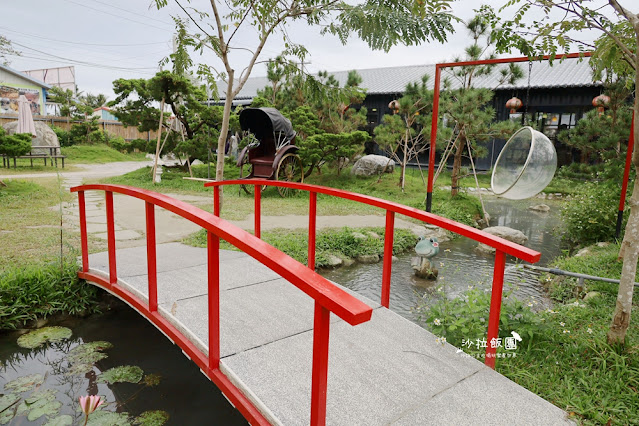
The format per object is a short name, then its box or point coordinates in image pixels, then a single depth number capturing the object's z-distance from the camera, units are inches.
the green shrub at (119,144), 387.9
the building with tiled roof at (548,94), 476.4
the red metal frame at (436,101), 182.4
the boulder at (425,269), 174.2
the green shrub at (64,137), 707.4
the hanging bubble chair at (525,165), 151.2
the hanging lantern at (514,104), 343.8
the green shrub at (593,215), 206.5
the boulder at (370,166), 451.5
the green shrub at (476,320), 97.2
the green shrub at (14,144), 316.8
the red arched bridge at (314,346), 62.0
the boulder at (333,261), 185.3
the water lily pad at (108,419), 87.7
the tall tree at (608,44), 87.3
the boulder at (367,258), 197.6
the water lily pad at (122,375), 103.4
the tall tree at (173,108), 375.6
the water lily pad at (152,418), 89.0
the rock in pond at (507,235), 223.6
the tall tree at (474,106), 302.2
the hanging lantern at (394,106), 449.7
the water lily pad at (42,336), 114.9
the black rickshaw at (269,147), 338.0
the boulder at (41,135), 539.2
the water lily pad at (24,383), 98.4
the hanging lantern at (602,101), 297.6
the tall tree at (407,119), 376.8
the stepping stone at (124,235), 188.7
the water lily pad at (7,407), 86.6
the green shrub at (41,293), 121.0
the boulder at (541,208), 353.7
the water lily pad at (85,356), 106.8
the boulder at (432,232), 244.2
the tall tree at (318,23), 158.4
